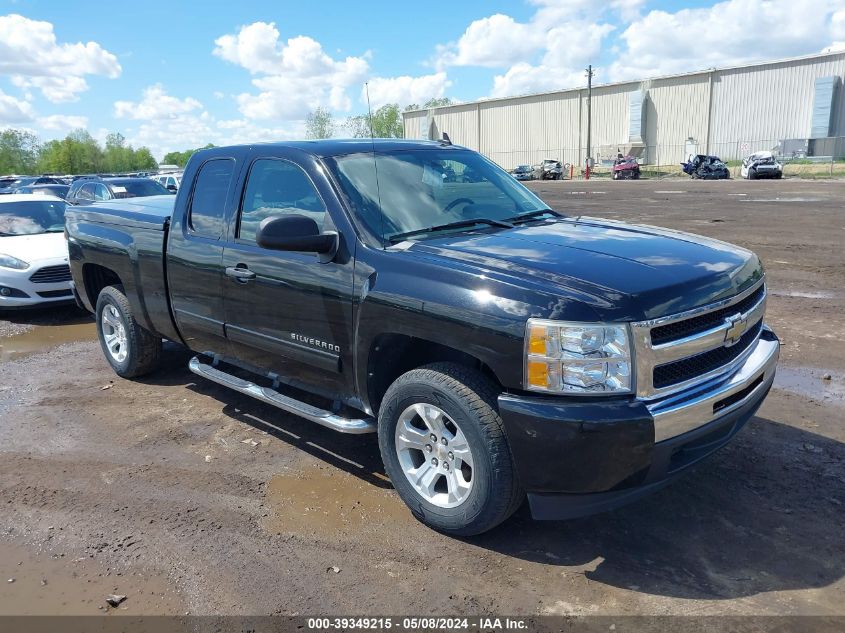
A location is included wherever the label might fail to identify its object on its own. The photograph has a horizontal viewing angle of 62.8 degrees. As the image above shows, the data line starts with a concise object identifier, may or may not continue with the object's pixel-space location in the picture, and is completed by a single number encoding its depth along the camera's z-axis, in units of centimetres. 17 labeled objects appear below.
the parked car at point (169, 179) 2416
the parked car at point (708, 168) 4284
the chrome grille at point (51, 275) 886
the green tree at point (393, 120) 9339
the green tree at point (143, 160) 13566
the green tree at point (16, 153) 10875
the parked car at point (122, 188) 1584
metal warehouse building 5219
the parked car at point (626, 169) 4994
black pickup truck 296
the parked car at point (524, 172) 5384
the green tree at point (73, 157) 10294
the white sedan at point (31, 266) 883
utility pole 6203
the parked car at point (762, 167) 3941
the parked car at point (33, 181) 3183
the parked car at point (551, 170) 5359
